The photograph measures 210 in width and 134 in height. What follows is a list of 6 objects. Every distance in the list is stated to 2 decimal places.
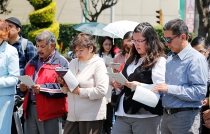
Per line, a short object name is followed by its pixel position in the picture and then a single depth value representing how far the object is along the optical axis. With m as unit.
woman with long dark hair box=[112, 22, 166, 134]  7.15
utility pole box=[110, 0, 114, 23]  35.12
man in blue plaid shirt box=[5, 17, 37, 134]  9.97
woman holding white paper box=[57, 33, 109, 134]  8.21
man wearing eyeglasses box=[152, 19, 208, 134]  6.72
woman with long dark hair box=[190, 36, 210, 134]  9.91
